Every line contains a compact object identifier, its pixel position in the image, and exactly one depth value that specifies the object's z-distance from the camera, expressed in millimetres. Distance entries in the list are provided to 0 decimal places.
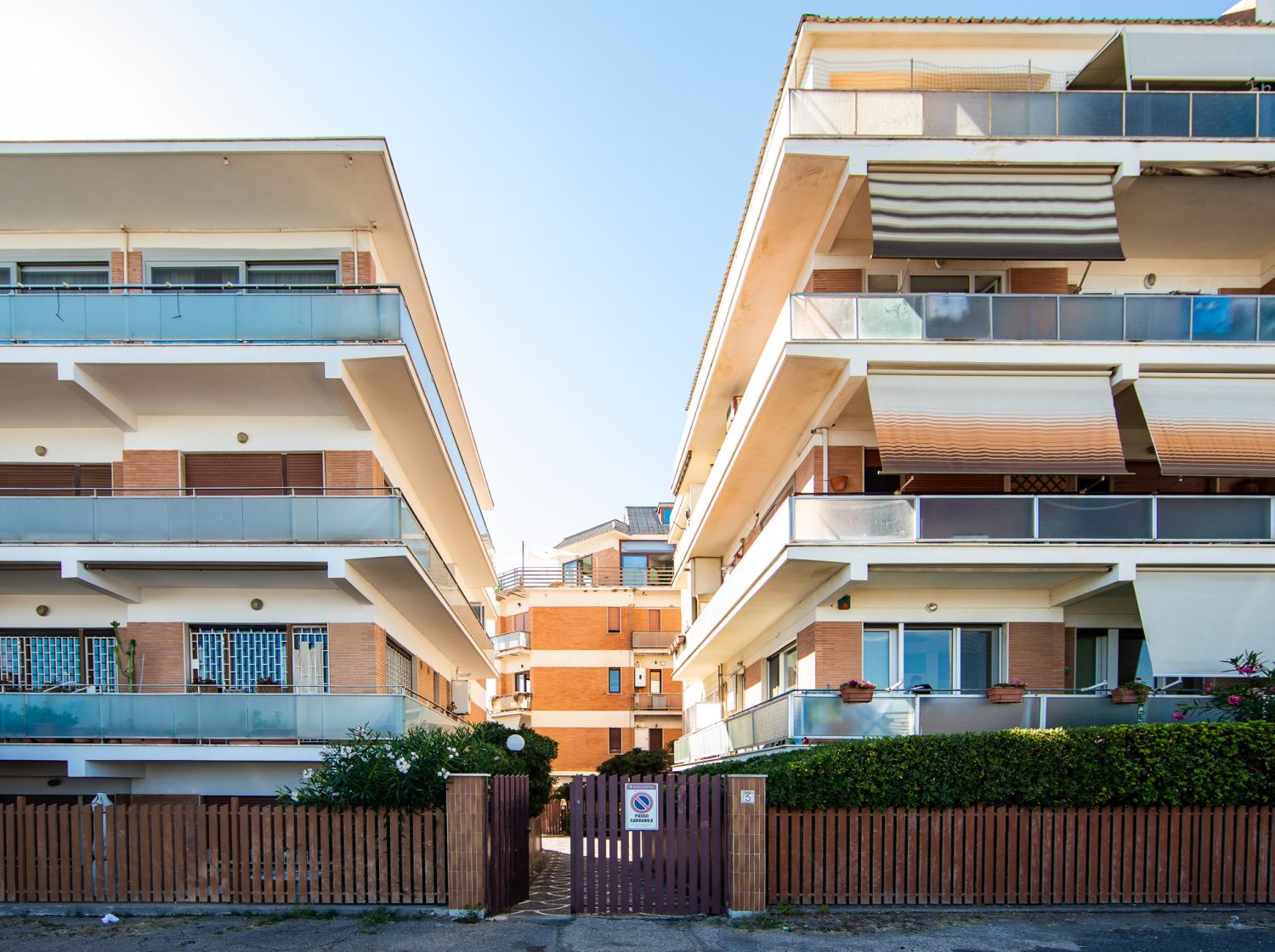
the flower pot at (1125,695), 14344
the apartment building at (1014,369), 15773
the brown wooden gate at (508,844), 12648
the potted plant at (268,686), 17984
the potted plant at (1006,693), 14594
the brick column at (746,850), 11867
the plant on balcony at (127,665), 17531
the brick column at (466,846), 12047
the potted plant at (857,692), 14547
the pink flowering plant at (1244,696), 13547
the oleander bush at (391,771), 12570
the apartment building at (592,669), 48000
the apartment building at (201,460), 16406
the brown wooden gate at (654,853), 12055
